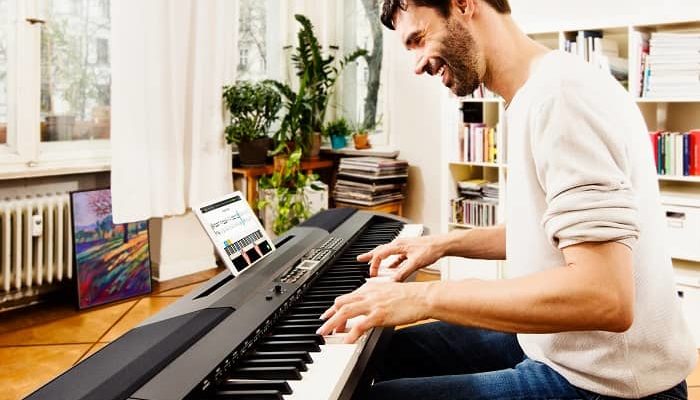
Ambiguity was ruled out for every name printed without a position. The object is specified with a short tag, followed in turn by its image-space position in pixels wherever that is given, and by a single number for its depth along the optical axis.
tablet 1.49
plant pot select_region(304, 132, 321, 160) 4.43
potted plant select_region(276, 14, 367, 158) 4.23
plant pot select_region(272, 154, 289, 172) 4.09
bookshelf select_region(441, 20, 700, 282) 3.00
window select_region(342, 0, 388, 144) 4.61
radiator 3.24
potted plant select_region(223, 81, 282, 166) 3.98
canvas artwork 3.44
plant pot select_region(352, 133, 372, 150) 4.51
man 0.92
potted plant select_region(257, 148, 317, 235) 3.85
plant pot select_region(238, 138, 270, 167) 4.14
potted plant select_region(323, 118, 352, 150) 4.56
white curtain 3.49
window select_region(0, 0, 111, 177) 3.28
